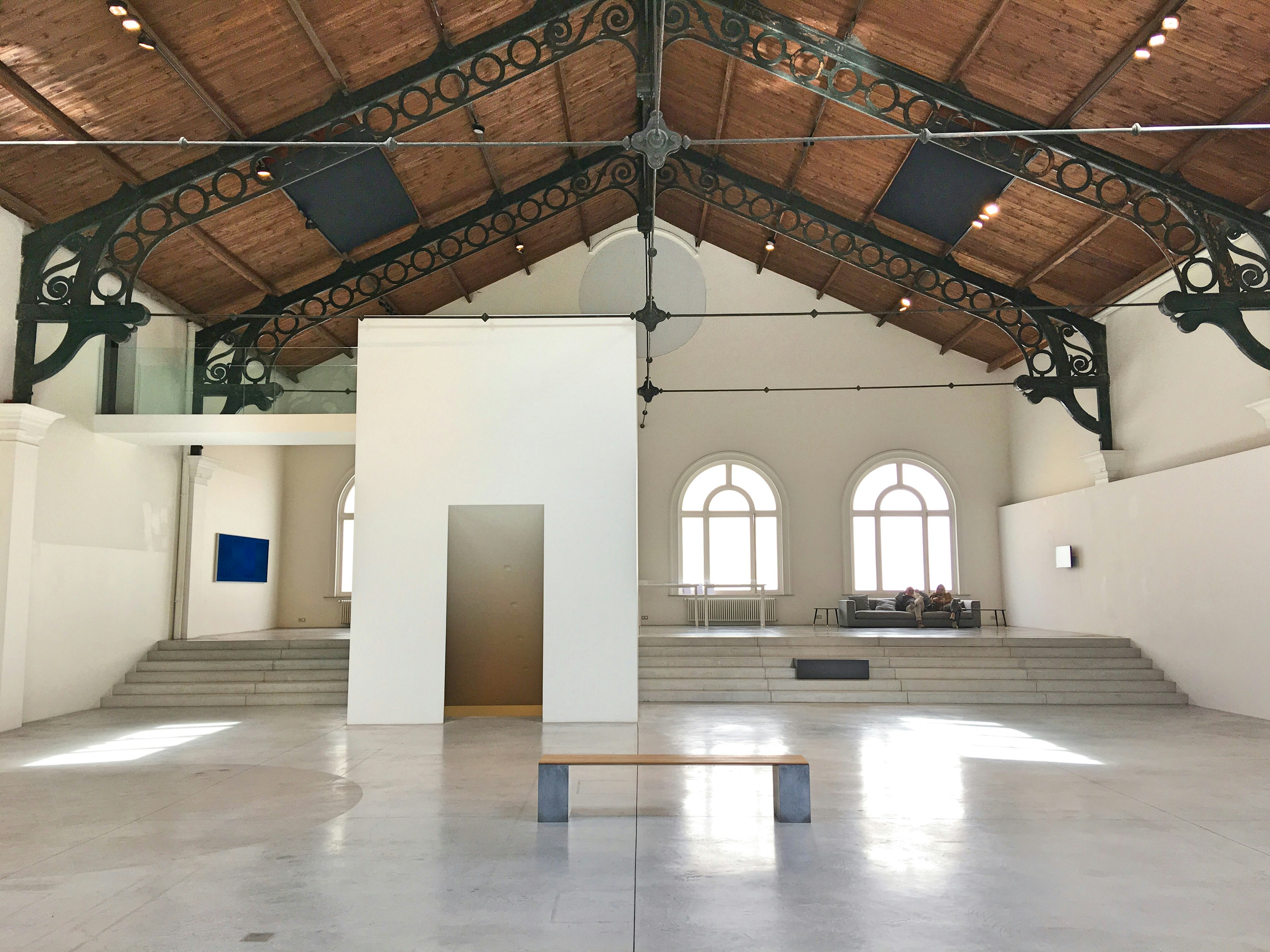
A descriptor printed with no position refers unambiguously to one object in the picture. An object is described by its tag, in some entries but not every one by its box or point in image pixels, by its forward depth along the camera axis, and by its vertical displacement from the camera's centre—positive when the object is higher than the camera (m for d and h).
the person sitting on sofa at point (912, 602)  14.45 -0.37
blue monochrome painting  13.66 +0.31
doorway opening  9.22 -0.32
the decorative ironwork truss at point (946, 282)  12.78 +4.05
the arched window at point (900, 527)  16.47 +0.87
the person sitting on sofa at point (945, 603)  14.52 -0.39
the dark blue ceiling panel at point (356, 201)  10.95 +4.54
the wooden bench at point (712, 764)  5.16 -1.10
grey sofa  14.67 -0.61
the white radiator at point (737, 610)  16.23 -0.54
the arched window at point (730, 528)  16.50 +0.86
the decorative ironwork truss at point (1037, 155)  8.68 +4.05
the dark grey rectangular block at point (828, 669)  11.38 -1.09
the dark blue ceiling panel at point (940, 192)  10.88 +4.60
